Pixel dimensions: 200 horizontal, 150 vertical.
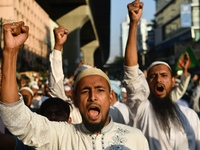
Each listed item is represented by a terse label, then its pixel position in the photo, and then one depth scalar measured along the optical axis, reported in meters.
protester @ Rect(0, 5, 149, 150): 1.66
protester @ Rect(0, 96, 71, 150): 2.56
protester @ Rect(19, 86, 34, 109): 4.17
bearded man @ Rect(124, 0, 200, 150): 2.35
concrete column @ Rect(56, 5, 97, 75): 14.76
